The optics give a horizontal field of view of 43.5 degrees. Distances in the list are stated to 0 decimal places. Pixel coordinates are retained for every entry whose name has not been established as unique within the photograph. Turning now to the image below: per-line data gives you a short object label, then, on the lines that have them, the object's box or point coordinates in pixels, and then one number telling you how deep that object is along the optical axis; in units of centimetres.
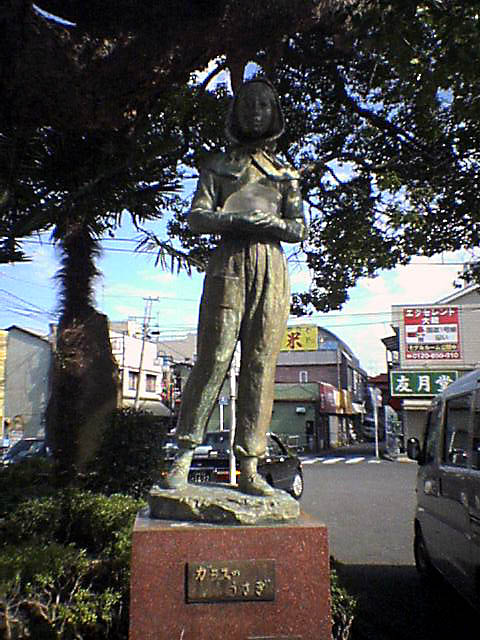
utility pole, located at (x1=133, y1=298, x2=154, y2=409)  2700
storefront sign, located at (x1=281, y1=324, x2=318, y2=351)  3359
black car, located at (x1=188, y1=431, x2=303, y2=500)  877
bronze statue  335
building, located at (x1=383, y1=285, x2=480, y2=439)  2295
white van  459
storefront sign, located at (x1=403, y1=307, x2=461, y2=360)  2328
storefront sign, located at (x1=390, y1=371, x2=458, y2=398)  2269
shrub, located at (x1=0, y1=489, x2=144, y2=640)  346
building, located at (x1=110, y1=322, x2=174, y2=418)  3447
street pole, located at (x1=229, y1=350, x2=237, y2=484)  770
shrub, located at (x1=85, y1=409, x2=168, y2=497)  756
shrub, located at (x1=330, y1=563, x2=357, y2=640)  384
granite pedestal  271
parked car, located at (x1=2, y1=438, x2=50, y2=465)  1644
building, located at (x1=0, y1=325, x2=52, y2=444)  3002
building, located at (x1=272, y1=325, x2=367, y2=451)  3188
